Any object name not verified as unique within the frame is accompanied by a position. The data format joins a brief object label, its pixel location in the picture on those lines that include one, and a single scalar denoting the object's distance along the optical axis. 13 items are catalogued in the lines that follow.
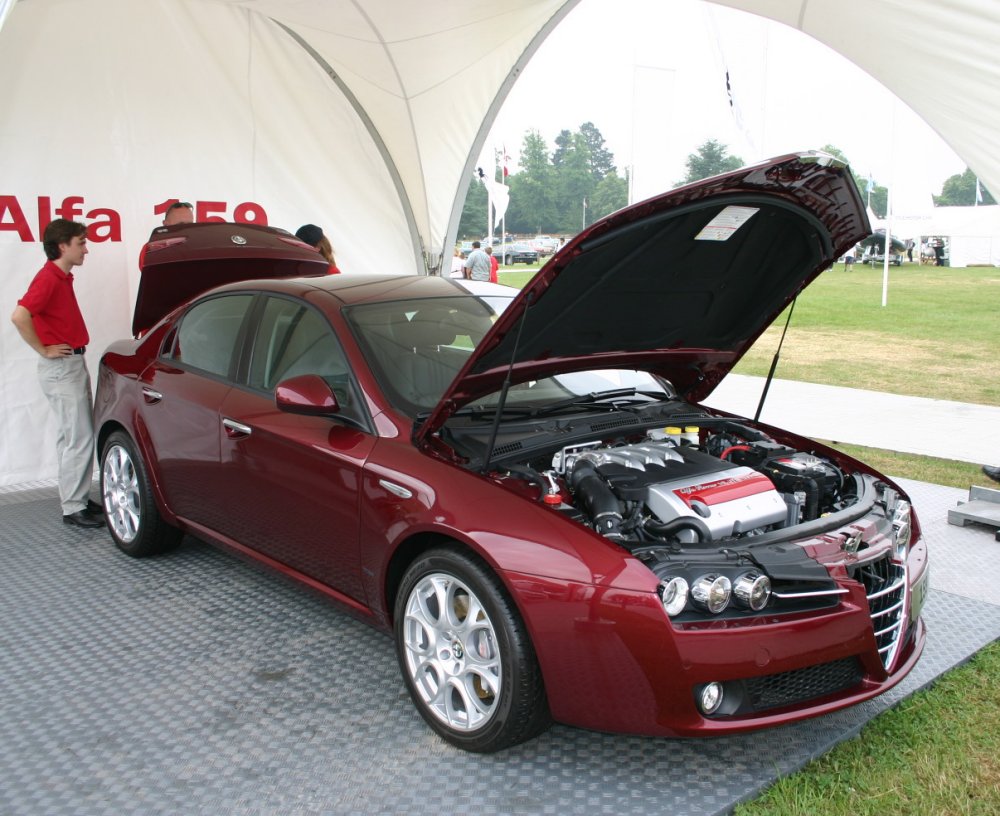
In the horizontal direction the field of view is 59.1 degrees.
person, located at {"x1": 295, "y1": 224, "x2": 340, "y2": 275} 7.15
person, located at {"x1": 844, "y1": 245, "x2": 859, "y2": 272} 44.99
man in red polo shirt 5.12
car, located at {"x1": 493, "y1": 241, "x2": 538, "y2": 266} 50.31
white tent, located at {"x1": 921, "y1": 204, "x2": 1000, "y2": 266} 43.81
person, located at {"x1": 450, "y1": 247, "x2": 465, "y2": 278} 23.14
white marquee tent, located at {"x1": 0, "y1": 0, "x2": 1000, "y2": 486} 6.34
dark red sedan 2.54
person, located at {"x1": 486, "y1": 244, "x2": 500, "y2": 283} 17.53
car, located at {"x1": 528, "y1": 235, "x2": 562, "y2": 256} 55.69
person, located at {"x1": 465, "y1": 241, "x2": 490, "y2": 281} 17.67
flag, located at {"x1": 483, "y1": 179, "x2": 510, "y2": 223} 29.69
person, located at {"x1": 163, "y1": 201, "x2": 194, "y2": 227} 6.33
